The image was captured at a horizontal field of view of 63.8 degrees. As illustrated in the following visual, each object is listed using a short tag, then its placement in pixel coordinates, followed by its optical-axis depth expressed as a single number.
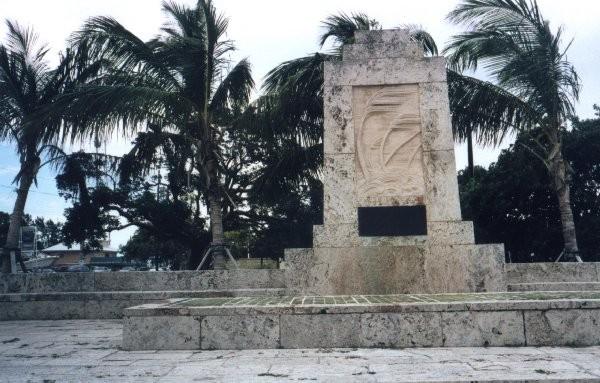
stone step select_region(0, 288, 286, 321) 9.51
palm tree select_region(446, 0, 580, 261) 12.09
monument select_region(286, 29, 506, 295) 7.92
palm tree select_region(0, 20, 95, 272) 12.28
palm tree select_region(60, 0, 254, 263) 11.34
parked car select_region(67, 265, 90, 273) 40.31
